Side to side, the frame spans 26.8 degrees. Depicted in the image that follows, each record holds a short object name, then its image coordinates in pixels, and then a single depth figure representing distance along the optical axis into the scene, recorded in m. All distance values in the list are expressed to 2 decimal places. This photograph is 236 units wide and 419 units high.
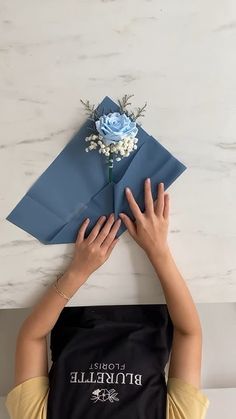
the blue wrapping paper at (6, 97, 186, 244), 0.99
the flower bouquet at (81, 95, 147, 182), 0.93
